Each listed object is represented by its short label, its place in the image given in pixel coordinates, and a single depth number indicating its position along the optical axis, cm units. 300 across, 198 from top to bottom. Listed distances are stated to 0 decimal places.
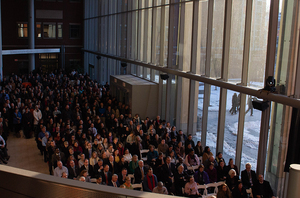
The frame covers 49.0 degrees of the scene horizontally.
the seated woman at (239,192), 828
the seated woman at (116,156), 1012
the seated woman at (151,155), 1041
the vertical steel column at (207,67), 1261
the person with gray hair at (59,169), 907
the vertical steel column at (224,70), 1145
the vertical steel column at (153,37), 1792
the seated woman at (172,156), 1017
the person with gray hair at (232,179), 876
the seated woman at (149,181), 856
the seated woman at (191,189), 832
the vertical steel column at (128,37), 2192
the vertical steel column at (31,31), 3125
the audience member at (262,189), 851
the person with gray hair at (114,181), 841
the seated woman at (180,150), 1089
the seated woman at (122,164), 985
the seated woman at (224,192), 798
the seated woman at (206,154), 1066
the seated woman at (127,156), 1043
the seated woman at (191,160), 1041
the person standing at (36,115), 1519
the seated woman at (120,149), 1091
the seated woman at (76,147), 1073
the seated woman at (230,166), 952
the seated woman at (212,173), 935
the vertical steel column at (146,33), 1903
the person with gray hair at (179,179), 883
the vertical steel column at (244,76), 1041
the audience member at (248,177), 904
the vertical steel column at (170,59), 1589
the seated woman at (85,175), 814
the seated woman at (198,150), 1137
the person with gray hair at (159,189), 778
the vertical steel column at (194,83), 1377
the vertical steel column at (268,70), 922
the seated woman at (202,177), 898
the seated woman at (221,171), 947
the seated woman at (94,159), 973
